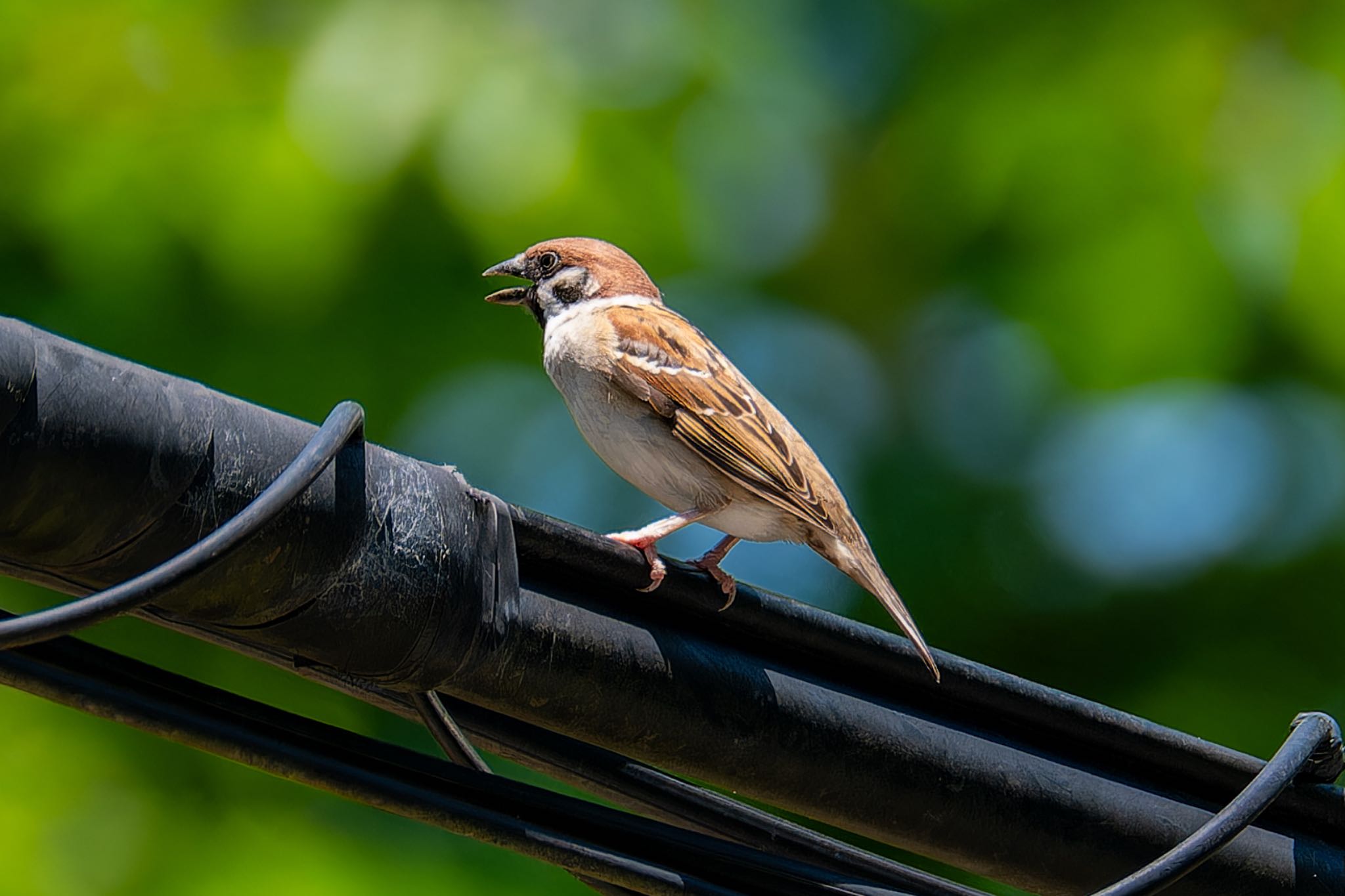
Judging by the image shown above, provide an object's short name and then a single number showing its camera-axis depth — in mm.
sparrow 7906
